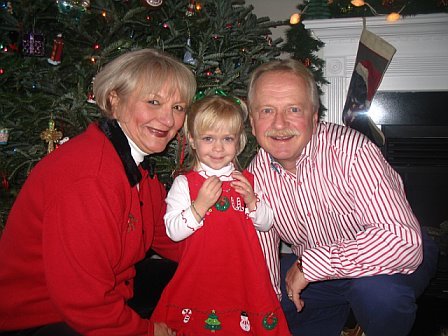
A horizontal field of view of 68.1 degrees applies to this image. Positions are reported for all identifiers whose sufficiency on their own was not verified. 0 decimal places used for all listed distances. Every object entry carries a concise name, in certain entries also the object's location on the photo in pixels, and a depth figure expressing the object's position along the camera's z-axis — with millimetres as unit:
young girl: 1441
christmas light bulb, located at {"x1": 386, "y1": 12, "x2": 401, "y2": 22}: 2569
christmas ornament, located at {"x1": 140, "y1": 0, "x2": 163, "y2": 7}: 1873
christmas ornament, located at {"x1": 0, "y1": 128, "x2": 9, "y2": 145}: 1879
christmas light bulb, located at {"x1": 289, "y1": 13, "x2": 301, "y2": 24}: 2785
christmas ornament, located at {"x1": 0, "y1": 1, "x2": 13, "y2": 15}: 1885
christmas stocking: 2635
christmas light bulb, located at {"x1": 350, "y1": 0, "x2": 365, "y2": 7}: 2597
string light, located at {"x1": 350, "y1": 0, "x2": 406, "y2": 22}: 2574
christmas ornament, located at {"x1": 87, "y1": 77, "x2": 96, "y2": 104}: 1813
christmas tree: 1848
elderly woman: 1112
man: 1427
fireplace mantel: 2721
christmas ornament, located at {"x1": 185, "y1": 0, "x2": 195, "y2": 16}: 2084
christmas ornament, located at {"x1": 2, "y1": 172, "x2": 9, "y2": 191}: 2044
